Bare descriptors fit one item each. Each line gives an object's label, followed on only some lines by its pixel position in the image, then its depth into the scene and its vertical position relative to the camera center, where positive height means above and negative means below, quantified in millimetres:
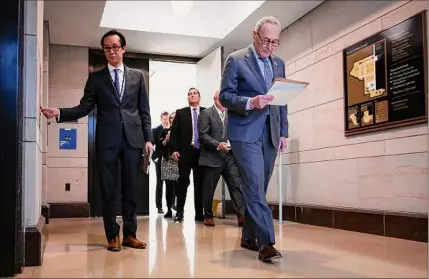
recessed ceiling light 5246 +1810
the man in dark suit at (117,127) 3104 +269
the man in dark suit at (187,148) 5387 +209
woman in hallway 6117 -221
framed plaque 3740 +753
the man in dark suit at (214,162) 4879 +42
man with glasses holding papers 2670 +276
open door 6375 +1261
